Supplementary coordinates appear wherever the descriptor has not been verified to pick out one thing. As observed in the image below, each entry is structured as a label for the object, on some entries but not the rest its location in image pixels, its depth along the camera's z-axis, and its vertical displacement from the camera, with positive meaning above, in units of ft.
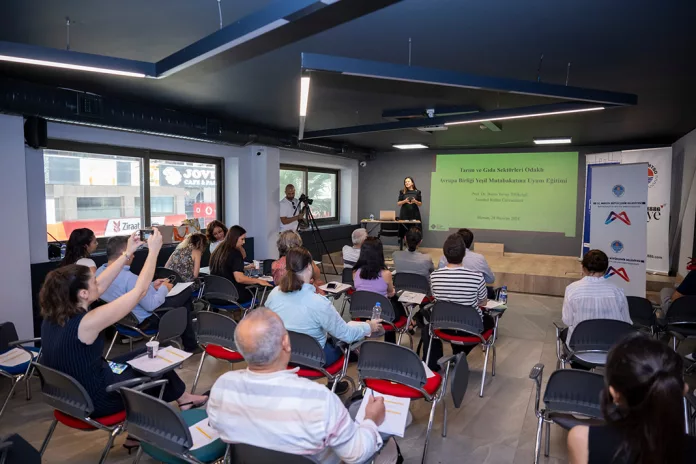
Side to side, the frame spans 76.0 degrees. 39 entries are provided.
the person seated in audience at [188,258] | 16.42 -2.14
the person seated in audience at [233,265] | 15.97 -2.37
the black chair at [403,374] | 8.49 -3.39
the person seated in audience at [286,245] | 14.15 -1.44
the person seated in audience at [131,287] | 11.65 -2.50
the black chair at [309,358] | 9.40 -3.36
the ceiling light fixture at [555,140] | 29.28 +4.30
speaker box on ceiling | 15.31 +2.31
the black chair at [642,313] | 13.74 -3.37
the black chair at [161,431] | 6.13 -3.39
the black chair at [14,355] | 9.75 -3.62
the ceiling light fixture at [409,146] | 34.02 +4.44
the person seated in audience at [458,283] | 12.32 -2.24
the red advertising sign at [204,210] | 25.40 -0.57
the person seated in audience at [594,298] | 10.75 -2.27
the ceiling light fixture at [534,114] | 14.48 +3.07
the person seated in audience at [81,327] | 7.34 -2.12
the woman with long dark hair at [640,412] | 3.88 -1.87
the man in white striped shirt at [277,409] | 5.06 -2.41
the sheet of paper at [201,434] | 6.56 -3.54
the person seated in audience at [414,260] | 16.40 -2.12
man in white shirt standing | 28.37 -0.64
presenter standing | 32.89 -0.12
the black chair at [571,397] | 7.64 -3.42
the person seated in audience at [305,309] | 9.46 -2.31
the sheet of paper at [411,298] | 12.37 -2.74
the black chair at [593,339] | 9.91 -3.08
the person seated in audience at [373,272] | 13.43 -2.13
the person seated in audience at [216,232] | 19.61 -1.39
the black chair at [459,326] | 11.80 -3.30
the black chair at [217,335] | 10.62 -3.31
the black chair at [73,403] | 7.20 -3.43
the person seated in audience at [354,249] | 17.94 -1.97
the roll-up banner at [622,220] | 17.74 -0.64
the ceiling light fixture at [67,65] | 8.96 +2.85
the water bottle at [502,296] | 14.72 -3.08
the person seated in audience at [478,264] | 15.47 -2.12
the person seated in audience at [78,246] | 12.94 -1.37
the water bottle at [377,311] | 12.63 -3.12
